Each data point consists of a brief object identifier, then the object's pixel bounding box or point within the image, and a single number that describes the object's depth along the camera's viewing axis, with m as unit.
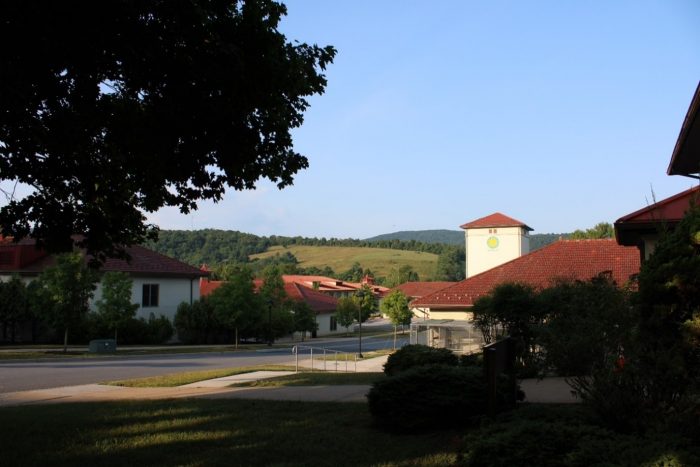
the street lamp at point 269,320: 49.84
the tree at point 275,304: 50.94
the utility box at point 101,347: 36.09
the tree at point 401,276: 125.07
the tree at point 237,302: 45.31
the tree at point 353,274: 137.91
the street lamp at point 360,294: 47.11
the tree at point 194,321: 48.56
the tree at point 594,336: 8.16
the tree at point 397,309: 57.31
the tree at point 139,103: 7.28
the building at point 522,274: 29.38
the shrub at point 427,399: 8.52
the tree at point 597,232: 72.19
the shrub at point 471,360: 12.32
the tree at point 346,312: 70.50
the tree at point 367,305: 69.01
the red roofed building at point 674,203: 10.45
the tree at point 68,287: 35.28
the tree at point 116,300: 38.81
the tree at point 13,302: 41.33
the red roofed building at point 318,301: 71.38
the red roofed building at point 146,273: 46.97
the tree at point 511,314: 18.23
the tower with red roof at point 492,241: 54.98
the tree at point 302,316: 59.47
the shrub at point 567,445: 5.41
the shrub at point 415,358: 12.21
